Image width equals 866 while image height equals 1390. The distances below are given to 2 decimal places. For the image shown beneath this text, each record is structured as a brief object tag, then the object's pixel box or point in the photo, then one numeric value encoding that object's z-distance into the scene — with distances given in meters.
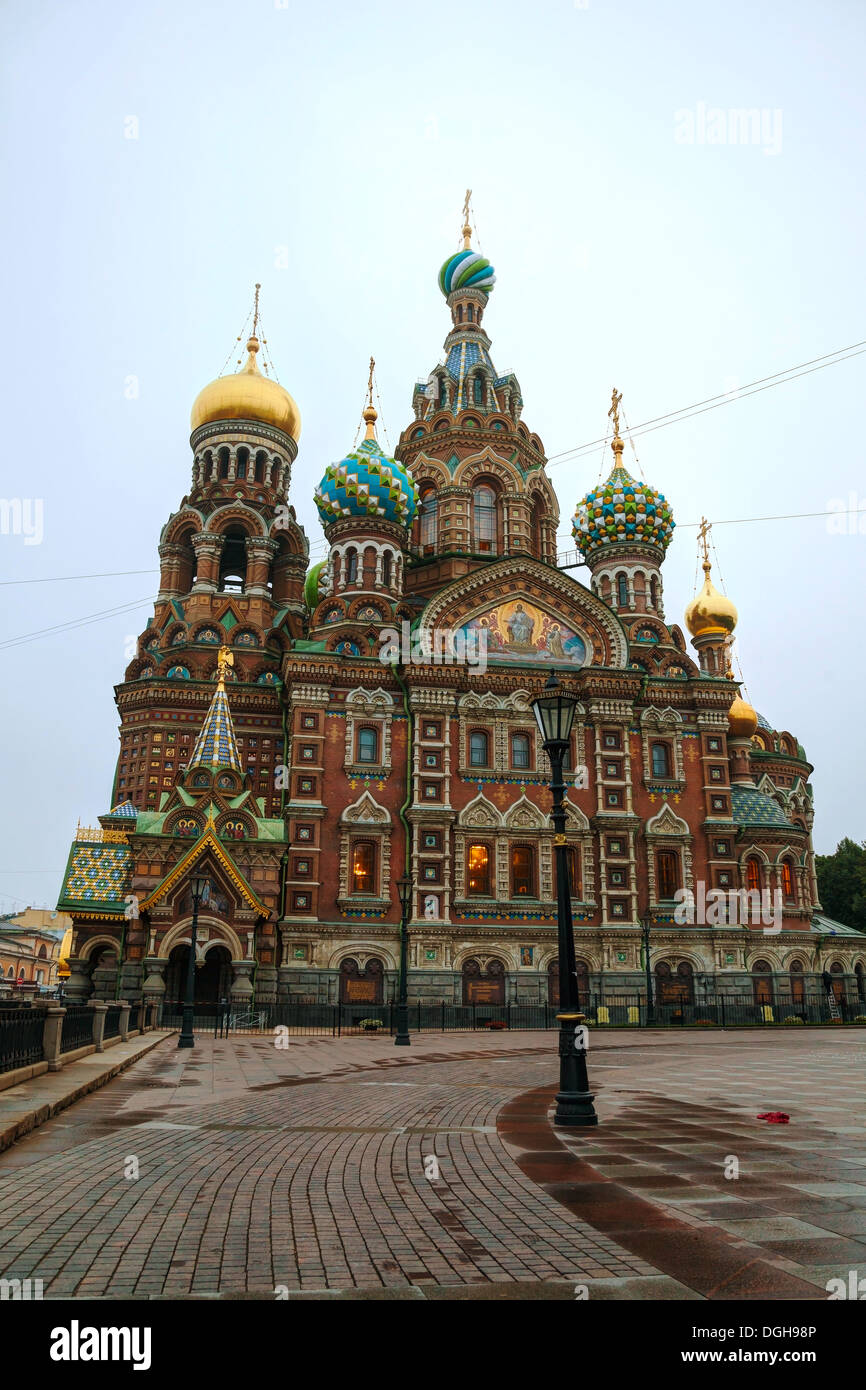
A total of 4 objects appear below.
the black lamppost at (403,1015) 24.73
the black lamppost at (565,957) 10.51
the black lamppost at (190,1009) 22.42
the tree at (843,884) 64.12
